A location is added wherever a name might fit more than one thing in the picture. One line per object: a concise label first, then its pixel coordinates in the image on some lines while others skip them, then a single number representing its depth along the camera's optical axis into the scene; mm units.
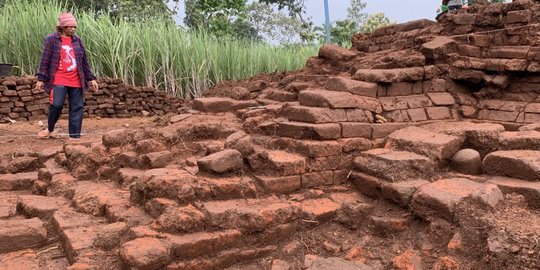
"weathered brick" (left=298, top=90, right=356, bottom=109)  3481
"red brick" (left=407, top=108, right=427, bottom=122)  3764
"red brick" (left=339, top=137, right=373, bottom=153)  3303
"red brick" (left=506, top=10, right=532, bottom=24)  4026
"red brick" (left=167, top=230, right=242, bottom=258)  2303
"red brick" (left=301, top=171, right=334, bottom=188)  3082
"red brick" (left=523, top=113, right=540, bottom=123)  3639
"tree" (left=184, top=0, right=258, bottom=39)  13719
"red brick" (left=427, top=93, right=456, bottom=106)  3914
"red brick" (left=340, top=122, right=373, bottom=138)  3359
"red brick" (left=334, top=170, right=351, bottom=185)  3215
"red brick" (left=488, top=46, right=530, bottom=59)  3879
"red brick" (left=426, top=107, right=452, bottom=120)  3836
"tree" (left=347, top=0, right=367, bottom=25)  28906
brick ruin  2414
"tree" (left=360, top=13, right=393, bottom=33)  24797
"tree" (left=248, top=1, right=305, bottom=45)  28016
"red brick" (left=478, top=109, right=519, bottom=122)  3781
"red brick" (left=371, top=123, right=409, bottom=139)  3496
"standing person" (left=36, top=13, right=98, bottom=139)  5031
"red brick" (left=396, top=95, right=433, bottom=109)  3838
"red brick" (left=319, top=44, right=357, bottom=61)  5160
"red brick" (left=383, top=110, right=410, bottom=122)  3709
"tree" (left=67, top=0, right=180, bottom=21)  14555
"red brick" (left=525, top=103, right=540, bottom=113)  3691
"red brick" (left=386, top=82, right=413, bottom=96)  3902
